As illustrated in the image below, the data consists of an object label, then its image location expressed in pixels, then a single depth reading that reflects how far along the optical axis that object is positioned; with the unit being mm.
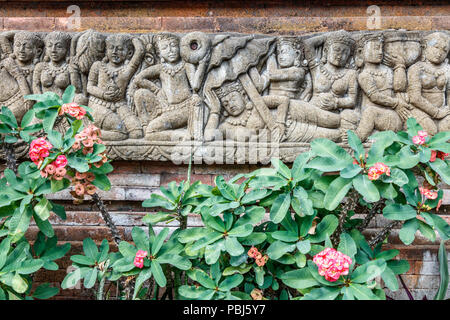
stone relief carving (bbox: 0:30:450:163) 3734
